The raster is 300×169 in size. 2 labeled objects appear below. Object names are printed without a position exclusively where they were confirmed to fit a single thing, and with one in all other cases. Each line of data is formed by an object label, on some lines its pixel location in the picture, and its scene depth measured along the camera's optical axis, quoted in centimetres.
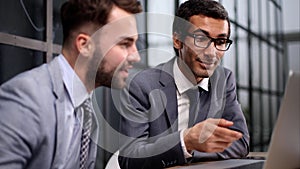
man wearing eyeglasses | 132
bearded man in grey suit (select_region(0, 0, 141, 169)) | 96
